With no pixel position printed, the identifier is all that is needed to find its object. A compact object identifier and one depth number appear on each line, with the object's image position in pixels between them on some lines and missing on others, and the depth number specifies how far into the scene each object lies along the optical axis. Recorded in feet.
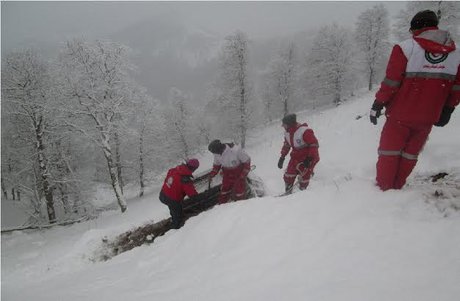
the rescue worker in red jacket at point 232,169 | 23.57
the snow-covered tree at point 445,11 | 73.15
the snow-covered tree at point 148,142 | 83.11
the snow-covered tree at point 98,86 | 54.54
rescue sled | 23.39
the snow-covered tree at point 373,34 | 110.22
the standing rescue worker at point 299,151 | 21.16
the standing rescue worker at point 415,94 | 10.89
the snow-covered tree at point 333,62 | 110.83
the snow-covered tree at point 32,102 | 56.59
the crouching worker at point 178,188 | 21.74
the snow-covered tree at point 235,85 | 90.94
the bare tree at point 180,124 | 109.70
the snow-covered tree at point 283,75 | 120.98
